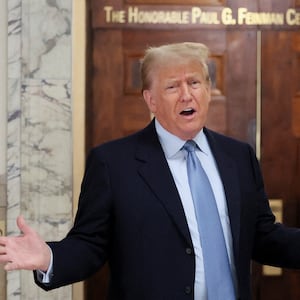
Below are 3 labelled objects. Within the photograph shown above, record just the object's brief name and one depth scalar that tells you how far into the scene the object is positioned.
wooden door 6.54
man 3.96
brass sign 6.54
